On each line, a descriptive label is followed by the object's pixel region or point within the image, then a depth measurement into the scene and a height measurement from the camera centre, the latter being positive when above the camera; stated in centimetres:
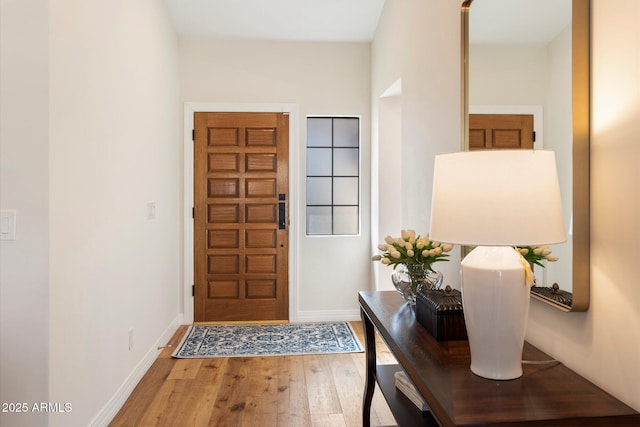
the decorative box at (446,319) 139 -35
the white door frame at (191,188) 399 +22
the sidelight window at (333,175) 413 +35
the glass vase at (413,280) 175 -29
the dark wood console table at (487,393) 95 -44
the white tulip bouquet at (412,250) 171 -15
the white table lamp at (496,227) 103 -4
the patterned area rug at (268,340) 329 -107
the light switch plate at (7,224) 165 -6
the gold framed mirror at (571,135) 118 +23
